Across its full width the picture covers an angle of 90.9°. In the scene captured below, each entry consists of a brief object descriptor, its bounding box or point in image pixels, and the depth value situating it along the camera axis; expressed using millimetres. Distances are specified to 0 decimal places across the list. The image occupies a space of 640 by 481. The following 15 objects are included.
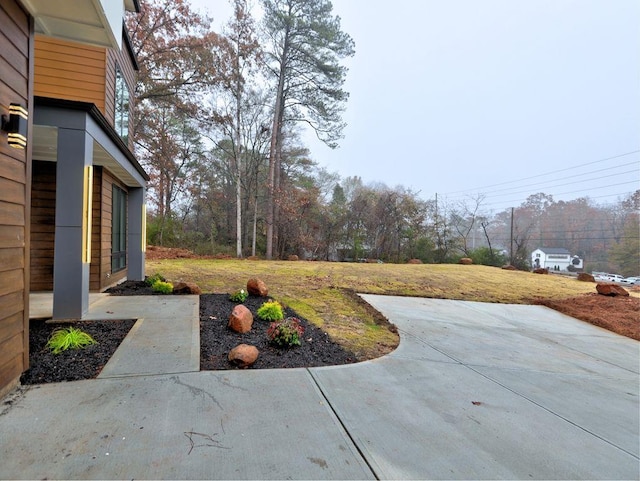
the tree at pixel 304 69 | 15727
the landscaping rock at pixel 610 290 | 9016
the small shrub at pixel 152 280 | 6247
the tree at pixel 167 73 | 12875
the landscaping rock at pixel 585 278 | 13512
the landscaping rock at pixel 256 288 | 5715
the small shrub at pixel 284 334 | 3467
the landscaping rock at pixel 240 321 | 3845
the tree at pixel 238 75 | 15688
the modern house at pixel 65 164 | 2275
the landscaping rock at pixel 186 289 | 5742
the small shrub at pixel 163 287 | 5676
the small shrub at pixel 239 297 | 5262
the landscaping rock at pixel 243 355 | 2957
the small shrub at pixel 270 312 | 4387
